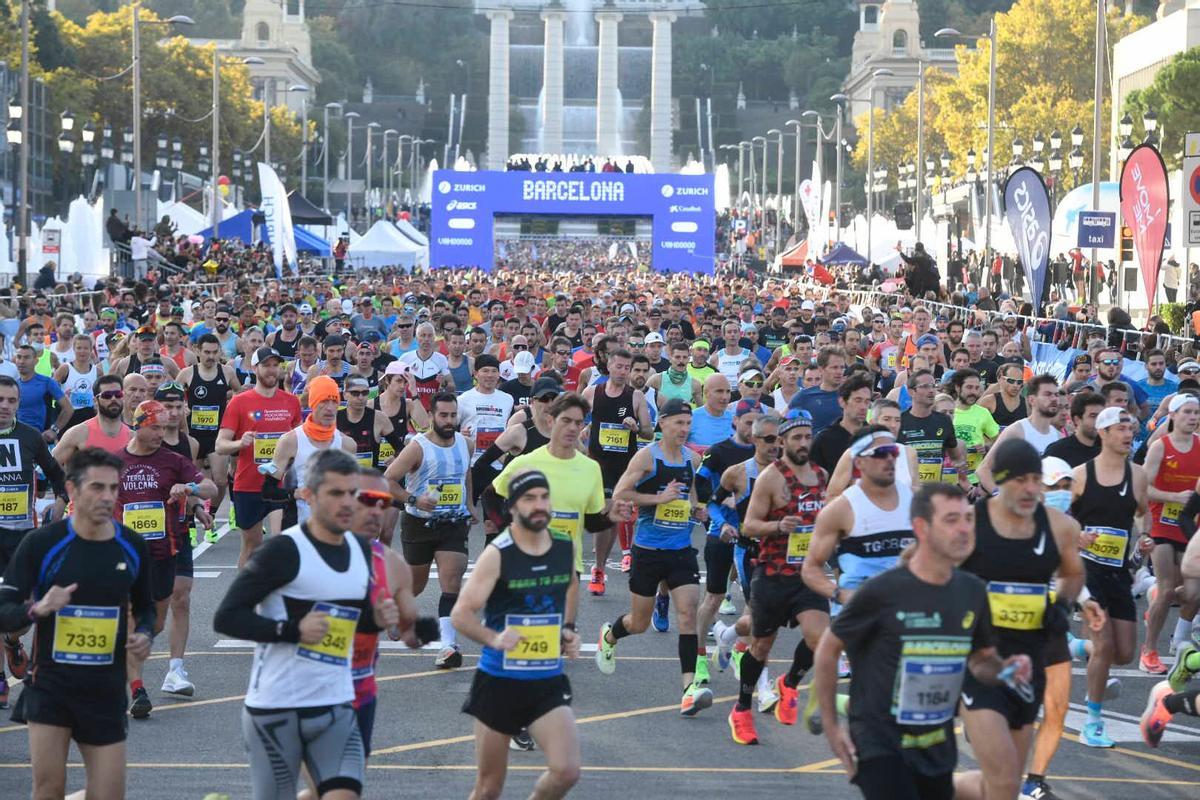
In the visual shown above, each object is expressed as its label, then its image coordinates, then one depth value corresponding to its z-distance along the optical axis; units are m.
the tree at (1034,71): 77.44
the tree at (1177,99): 59.38
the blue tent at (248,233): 58.22
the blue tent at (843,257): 62.18
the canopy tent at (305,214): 58.41
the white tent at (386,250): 71.31
